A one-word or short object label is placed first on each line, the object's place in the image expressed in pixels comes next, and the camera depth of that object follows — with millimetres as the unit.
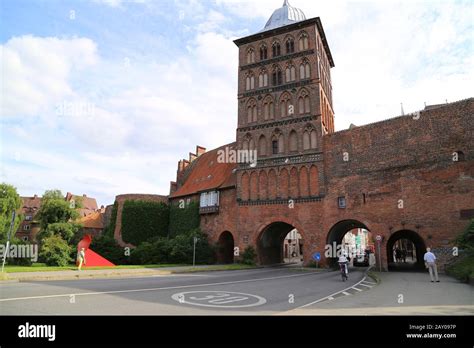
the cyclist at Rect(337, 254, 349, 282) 17245
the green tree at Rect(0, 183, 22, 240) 36938
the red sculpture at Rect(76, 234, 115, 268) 26141
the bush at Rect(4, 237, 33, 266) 26672
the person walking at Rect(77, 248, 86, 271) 20900
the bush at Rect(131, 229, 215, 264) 31062
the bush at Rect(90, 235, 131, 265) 34844
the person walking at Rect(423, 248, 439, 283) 15445
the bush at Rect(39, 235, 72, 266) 26031
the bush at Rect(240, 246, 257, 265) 31031
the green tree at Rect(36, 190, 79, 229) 32625
